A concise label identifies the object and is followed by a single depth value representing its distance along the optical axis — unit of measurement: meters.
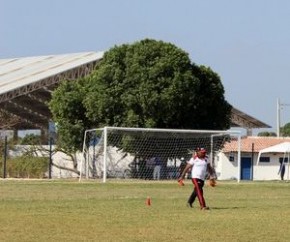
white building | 67.25
